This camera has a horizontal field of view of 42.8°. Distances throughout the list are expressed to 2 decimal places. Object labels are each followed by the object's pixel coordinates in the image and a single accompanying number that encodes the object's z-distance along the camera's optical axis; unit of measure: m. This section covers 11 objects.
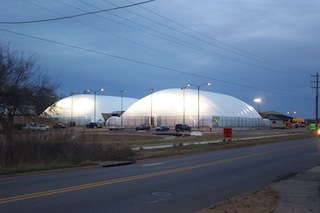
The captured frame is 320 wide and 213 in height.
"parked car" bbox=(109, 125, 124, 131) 91.70
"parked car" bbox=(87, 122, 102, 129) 101.26
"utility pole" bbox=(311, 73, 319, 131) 87.53
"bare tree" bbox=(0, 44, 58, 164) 25.22
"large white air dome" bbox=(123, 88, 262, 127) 113.56
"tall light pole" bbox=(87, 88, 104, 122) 136.60
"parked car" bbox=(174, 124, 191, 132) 89.06
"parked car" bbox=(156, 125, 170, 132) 88.91
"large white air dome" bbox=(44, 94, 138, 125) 137.38
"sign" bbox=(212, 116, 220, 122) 101.31
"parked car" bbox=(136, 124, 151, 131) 91.34
